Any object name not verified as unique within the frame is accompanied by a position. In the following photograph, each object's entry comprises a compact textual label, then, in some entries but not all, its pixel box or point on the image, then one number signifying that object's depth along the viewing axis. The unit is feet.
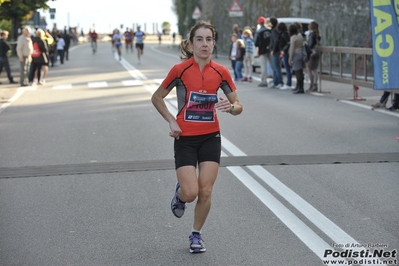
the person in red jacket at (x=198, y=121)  21.40
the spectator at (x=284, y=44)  78.69
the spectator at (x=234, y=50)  91.61
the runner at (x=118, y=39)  165.07
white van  103.12
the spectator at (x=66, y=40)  154.60
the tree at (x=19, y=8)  140.54
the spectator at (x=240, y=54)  89.35
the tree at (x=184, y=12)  240.73
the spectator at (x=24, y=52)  89.56
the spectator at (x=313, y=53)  73.15
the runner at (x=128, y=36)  183.93
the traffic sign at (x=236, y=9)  146.00
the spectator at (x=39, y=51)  91.35
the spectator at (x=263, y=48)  83.61
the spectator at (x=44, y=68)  95.04
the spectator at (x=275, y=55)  79.66
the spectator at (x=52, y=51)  133.04
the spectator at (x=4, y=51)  93.20
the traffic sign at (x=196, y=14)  185.64
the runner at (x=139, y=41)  140.77
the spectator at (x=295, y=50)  73.46
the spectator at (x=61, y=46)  144.99
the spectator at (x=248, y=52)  89.81
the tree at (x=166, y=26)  504.10
